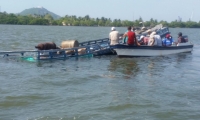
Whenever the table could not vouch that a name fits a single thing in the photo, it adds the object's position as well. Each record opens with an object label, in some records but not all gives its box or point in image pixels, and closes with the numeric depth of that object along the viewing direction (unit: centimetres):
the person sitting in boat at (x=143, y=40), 1998
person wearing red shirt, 1778
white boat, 1812
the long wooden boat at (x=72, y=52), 1666
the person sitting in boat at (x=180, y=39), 2245
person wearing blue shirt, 2133
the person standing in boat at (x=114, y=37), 1862
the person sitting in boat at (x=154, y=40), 1913
